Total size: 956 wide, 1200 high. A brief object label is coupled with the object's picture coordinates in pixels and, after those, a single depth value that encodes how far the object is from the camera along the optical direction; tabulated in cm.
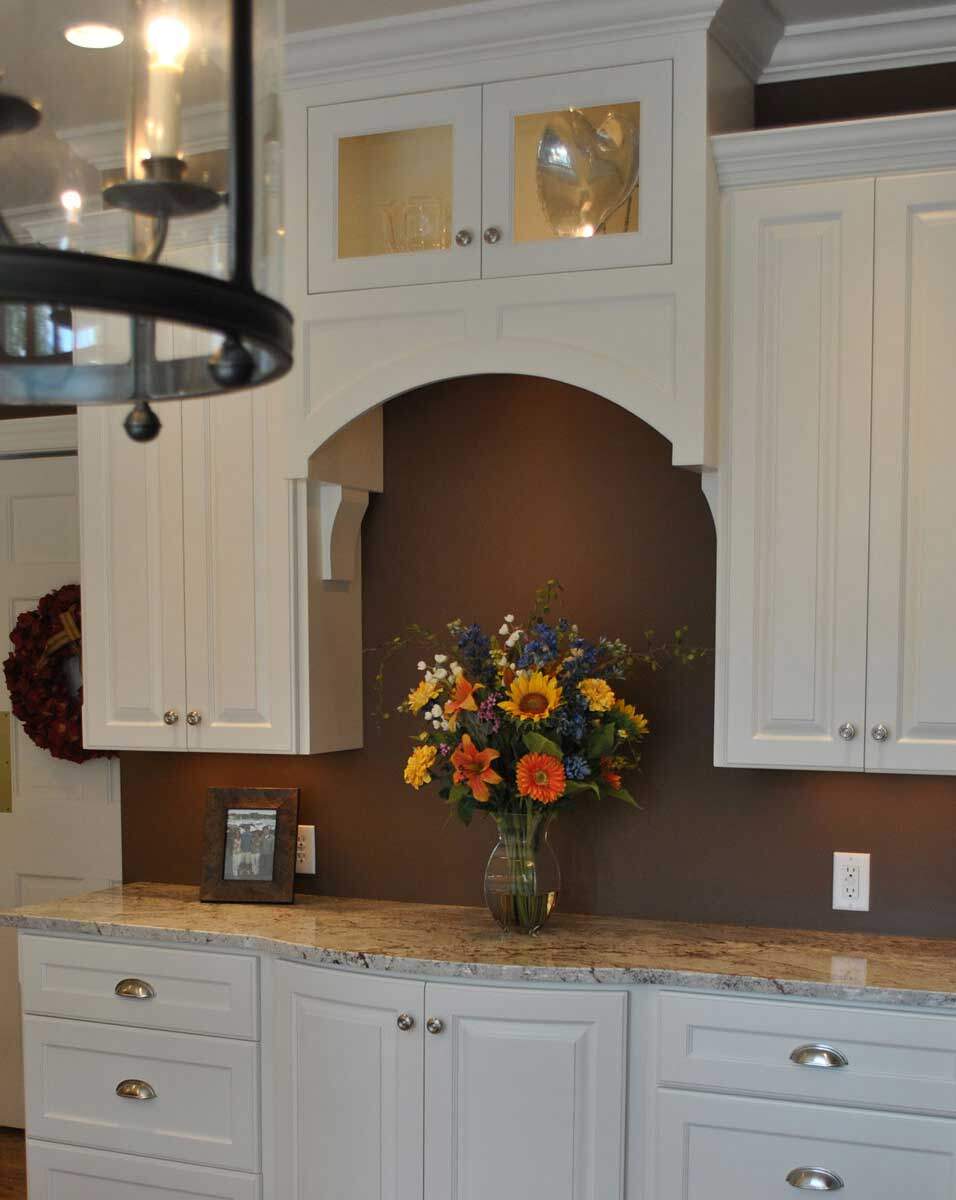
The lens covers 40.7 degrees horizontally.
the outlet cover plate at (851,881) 282
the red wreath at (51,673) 391
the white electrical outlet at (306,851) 331
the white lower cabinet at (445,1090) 253
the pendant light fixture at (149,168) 73
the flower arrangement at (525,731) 267
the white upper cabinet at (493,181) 263
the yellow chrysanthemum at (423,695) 281
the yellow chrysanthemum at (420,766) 277
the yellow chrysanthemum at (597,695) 269
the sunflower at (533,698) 266
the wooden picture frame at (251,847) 316
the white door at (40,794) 412
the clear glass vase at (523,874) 276
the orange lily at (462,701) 271
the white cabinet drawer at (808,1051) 234
